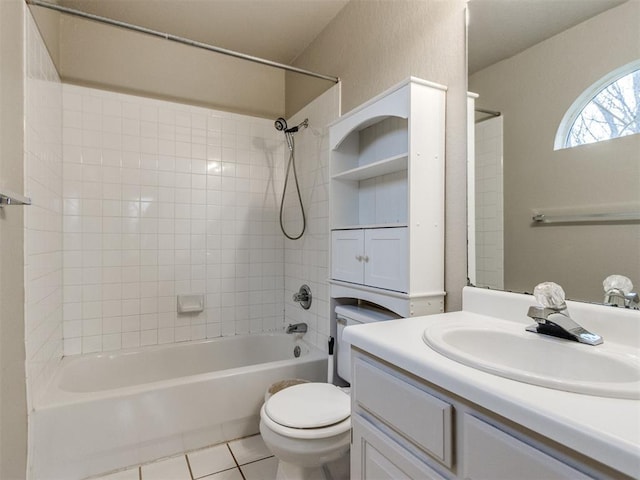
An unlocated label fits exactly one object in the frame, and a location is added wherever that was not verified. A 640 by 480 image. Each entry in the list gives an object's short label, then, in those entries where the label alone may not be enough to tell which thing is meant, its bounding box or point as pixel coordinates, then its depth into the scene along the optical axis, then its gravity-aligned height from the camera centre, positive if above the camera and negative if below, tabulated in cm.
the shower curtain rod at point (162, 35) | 151 +103
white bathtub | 156 -89
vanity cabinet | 57 -41
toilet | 128 -73
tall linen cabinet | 137 +16
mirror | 92 +25
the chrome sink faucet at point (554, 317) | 87 -21
